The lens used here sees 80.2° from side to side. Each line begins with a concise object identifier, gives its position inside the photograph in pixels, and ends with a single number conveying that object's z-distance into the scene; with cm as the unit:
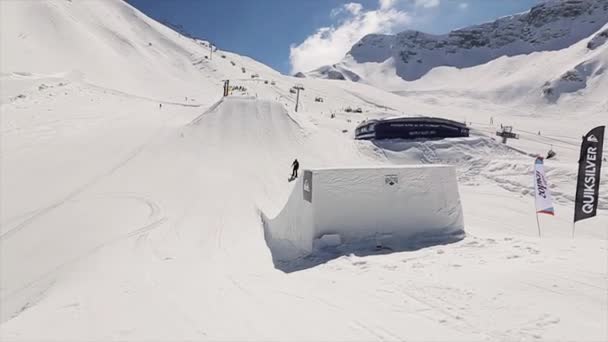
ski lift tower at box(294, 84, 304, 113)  4967
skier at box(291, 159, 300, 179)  1724
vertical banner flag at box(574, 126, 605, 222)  879
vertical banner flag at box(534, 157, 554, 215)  967
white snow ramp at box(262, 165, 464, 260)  773
